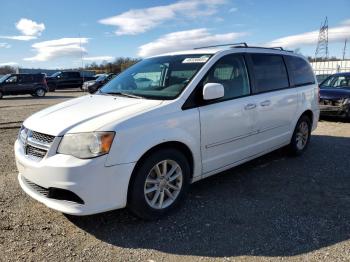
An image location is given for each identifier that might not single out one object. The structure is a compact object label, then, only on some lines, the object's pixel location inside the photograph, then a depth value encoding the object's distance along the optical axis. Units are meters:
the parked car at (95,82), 28.93
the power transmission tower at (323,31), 59.62
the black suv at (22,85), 23.89
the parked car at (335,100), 10.23
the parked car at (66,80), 32.07
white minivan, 3.34
